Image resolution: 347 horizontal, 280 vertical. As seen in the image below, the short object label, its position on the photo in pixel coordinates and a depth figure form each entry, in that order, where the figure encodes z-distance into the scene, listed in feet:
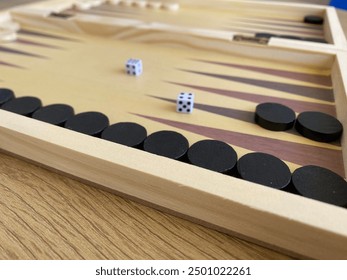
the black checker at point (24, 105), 1.04
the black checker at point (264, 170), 0.83
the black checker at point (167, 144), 0.89
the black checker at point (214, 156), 0.86
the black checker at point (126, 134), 0.93
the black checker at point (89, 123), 0.97
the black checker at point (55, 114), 1.01
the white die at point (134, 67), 1.25
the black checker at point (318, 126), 0.98
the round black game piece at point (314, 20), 1.76
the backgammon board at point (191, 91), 0.76
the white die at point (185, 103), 1.07
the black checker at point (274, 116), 1.02
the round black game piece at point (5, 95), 1.09
